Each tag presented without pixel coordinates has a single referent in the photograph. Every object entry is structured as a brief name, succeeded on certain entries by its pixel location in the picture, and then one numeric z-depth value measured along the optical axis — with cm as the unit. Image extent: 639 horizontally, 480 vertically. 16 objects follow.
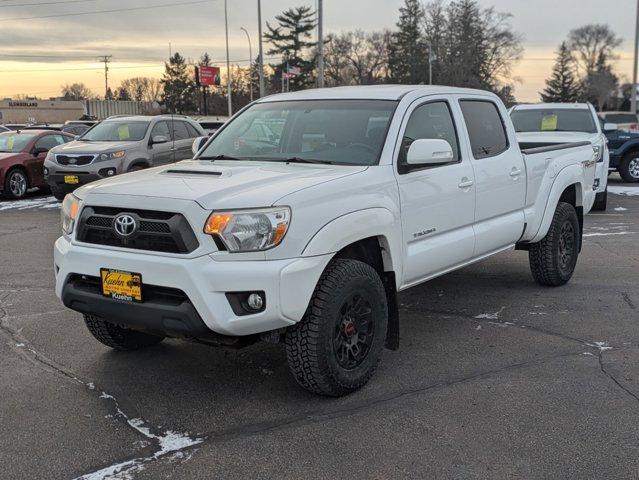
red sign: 6744
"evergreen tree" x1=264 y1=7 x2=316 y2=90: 8175
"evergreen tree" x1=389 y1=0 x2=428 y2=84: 8631
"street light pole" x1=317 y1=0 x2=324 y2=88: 2859
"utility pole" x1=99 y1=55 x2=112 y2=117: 10562
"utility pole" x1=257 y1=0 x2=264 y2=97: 3672
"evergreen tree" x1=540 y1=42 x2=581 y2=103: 10661
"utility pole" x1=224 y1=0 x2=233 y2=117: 5444
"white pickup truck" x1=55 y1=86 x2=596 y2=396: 361
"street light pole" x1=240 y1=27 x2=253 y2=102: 9131
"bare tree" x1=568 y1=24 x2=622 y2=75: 10788
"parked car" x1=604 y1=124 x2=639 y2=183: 1736
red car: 1508
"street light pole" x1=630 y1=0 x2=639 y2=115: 3116
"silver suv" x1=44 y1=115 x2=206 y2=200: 1342
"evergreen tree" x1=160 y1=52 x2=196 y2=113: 9612
